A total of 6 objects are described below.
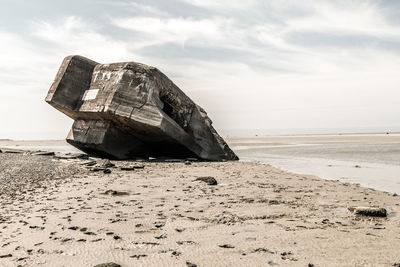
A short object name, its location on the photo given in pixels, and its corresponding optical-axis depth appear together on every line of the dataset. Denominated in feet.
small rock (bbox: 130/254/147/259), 8.84
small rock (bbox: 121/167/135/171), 28.35
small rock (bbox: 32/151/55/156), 41.50
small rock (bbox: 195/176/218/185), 21.26
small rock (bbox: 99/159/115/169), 29.24
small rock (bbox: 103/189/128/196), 17.44
